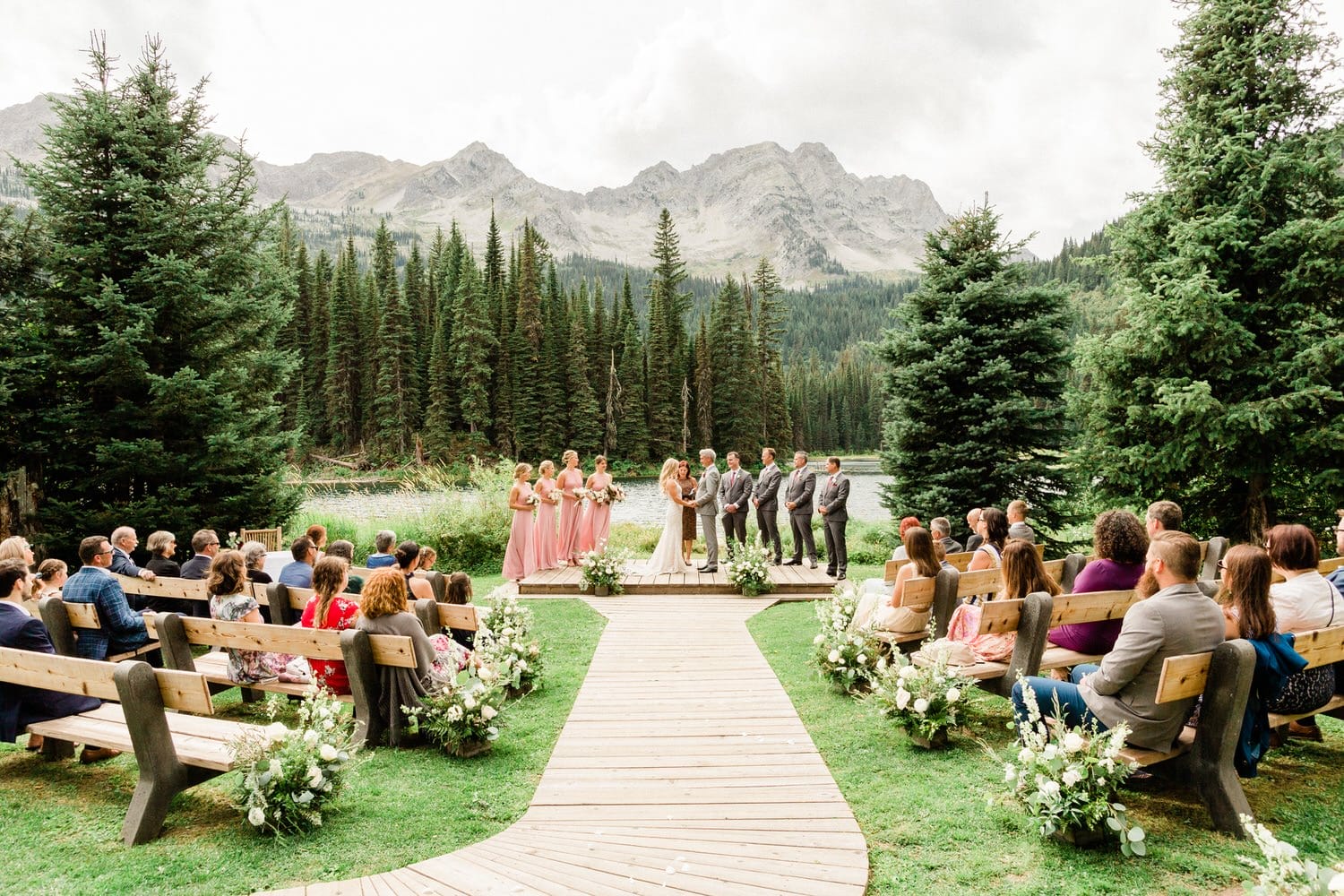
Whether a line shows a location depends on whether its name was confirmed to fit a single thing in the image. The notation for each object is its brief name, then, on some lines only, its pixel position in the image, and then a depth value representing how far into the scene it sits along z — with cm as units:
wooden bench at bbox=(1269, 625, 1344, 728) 390
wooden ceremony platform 1135
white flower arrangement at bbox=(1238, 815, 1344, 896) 218
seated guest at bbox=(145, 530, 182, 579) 744
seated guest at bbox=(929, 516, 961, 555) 864
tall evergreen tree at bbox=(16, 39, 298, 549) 1009
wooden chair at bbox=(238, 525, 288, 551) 1120
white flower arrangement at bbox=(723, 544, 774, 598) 1103
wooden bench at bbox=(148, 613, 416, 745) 469
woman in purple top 524
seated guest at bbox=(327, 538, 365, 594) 617
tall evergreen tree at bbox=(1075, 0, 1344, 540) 999
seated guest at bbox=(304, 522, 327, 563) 756
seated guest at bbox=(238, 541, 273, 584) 711
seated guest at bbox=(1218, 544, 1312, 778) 373
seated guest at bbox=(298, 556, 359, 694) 534
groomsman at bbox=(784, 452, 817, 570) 1235
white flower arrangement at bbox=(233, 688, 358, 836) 374
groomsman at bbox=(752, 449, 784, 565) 1280
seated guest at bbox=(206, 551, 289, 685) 538
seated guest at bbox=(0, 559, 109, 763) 435
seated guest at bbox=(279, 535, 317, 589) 680
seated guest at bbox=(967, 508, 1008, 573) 682
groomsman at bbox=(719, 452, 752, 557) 1249
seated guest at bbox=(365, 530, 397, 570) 651
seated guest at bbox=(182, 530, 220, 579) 742
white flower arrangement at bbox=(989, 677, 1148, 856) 339
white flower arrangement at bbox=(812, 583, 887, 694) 622
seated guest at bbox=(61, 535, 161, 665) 573
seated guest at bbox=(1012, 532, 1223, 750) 365
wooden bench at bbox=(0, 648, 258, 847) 371
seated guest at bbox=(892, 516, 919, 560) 728
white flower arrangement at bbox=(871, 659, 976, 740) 486
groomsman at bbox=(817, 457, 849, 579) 1180
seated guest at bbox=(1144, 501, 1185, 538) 596
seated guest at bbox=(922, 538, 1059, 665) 508
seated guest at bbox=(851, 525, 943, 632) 613
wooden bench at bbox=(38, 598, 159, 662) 560
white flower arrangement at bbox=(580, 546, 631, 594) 1120
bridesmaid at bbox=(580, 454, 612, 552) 1350
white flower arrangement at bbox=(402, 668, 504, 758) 498
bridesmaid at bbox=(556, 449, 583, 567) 1320
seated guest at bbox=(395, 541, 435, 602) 618
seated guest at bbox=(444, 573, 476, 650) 642
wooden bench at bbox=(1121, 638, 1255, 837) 352
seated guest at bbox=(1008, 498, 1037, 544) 761
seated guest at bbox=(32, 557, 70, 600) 585
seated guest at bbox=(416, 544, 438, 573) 687
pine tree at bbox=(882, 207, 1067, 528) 1305
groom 1237
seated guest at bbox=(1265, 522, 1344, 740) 427
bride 1260
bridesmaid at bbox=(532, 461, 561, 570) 1278
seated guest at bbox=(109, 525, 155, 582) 733
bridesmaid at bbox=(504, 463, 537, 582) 1233
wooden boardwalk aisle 343
